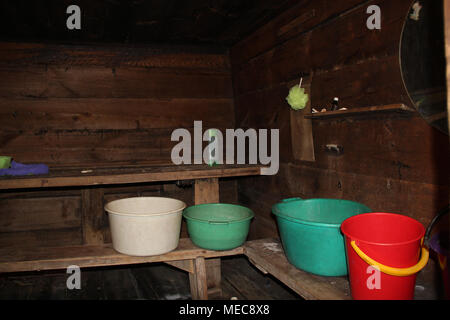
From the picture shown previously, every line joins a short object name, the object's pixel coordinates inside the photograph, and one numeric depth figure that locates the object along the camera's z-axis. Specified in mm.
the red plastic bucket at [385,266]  1145
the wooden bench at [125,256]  2090
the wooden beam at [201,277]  2227
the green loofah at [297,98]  2188
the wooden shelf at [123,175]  2166
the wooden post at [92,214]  3070
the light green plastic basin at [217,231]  2082
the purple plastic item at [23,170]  2341
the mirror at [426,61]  1342
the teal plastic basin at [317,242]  1427
